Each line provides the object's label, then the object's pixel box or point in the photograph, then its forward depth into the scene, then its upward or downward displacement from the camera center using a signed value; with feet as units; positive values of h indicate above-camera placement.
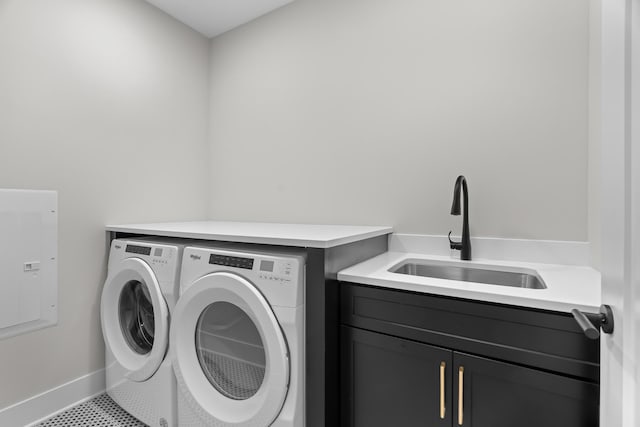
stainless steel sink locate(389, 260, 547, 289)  4.76 -0.98
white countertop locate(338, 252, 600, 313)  3.18 -0.86
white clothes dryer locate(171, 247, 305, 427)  4.07 -1.84
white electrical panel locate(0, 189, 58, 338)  5.21 -0.86
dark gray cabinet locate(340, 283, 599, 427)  3.08 -1.69
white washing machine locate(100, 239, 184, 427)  5.19 -2.14
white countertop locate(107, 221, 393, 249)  4.23 -0.34
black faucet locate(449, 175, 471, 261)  5.06 -0.11
